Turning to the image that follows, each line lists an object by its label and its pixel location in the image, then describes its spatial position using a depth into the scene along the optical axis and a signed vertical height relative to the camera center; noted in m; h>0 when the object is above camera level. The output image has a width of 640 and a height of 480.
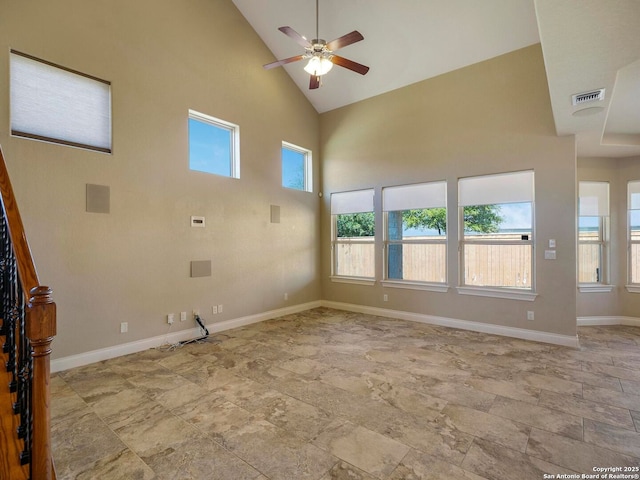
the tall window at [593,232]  5.52 +0.11
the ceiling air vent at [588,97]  3.13 +1.44
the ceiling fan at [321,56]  3.45 +2.15
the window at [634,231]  5.37 +0.12
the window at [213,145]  4.82 +1.53
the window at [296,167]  6.34 +1.52
